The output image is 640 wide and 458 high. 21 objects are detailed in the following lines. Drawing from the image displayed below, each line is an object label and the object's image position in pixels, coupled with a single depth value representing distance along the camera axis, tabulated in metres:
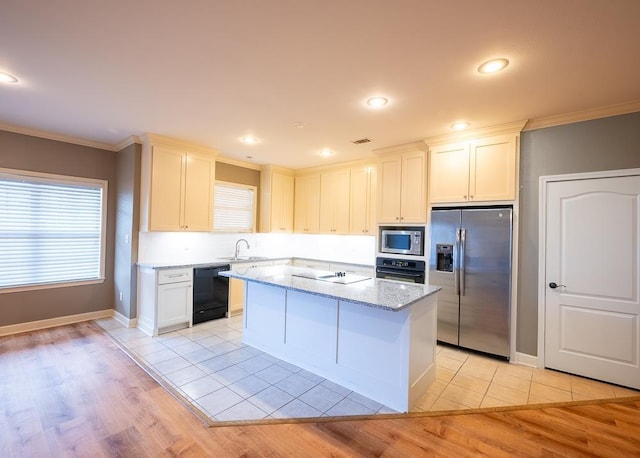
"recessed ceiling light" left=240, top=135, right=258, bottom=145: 4.04
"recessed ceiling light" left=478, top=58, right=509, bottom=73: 2.14
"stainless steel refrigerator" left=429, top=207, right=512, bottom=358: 3.33
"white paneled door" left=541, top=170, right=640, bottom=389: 2.79
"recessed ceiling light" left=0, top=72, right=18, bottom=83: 2.46
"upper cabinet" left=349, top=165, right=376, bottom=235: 4.93
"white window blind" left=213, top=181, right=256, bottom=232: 5.22
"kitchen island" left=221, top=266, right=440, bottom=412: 2.38
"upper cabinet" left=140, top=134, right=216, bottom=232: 4.06
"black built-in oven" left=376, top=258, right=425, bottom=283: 3.94
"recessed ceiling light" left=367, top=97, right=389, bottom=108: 2.79
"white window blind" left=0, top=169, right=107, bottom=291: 3.83
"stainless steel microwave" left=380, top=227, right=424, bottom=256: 3.99
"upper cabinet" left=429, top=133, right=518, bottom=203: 3.34
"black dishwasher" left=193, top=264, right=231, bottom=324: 4.38
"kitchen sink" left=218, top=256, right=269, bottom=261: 5.08
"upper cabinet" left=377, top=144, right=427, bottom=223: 4.02
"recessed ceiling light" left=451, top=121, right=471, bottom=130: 3.33
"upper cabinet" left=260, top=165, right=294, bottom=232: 5.67
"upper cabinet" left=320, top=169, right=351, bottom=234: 5.25
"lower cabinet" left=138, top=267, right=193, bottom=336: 3.93
